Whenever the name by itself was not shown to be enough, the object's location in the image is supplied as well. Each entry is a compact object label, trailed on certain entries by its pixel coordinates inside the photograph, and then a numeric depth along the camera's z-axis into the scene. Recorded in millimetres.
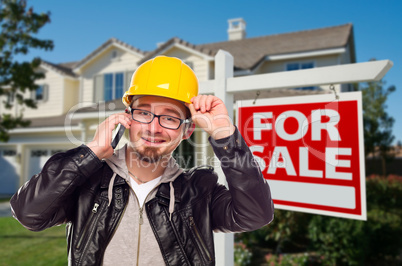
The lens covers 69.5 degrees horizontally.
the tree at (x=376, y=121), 15600
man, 1441
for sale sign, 2260
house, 11383
